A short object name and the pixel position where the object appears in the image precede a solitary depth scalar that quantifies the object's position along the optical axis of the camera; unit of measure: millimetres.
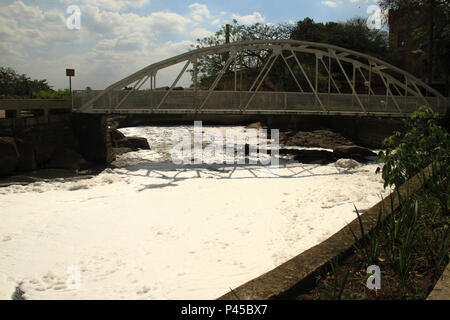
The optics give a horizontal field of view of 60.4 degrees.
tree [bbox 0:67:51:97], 41781
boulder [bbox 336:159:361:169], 18938
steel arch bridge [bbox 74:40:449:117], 20562
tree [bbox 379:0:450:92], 26448
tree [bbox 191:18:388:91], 38375
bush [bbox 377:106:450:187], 6469
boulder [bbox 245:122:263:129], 37188
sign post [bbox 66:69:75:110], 22297
